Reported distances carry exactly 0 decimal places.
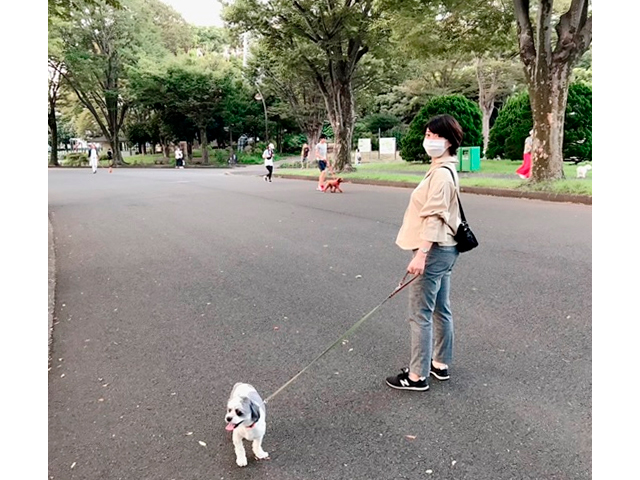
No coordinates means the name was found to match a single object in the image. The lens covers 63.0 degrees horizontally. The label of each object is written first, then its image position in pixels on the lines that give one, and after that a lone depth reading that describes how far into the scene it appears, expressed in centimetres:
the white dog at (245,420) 244
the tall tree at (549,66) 1249
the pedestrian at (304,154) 3173
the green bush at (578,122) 2023
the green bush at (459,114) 2355
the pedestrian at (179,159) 3906
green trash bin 2047
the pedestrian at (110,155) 4703
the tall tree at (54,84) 3675
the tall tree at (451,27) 1634
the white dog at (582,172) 1518
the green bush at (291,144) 5300
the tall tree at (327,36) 2158
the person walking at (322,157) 1688
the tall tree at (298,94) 3766
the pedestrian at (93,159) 3150
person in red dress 1645
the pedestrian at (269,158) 2212
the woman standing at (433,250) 303
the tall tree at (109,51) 3853
